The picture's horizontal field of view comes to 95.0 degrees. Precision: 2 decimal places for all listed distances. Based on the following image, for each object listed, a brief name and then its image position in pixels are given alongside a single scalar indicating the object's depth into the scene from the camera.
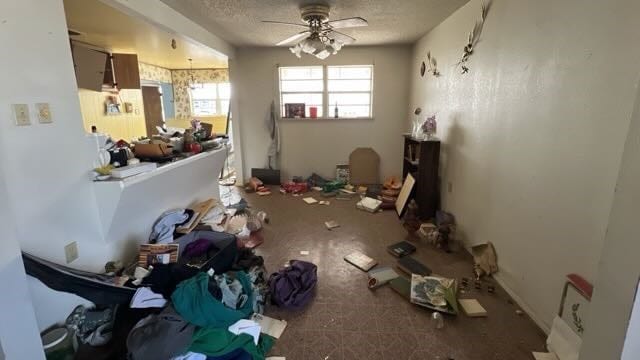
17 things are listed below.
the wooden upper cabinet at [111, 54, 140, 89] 4.32
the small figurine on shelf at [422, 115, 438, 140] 3.72
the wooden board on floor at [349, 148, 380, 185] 5.28
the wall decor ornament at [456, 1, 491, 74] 2.54
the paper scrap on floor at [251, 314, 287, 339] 1.88
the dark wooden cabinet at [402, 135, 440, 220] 3.51
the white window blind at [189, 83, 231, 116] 7.12
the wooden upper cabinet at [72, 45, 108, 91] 3.63
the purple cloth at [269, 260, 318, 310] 2.13
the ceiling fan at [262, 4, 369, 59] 2.86
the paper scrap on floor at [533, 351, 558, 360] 1.64
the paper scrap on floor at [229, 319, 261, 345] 1.75
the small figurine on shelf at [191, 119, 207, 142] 3.21
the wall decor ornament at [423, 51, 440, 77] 3.78
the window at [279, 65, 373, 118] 5.18
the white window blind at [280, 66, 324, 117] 5.20
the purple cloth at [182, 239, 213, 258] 2.37
